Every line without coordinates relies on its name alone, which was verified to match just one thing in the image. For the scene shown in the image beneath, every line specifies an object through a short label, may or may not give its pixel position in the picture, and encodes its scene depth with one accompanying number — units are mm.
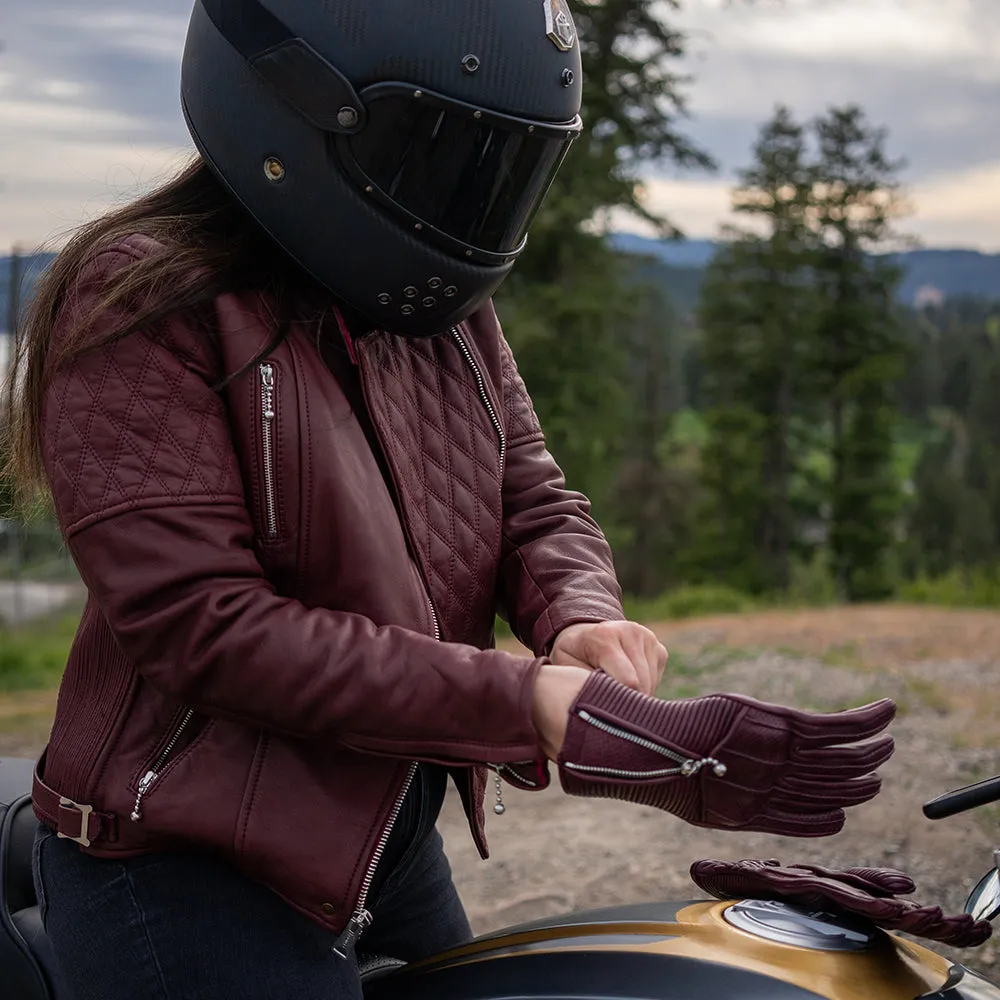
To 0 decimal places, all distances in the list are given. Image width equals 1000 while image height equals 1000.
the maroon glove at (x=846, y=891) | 1337
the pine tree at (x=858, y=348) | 27531
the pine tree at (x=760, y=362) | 27953
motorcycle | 1271
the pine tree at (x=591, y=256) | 16969
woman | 1253
